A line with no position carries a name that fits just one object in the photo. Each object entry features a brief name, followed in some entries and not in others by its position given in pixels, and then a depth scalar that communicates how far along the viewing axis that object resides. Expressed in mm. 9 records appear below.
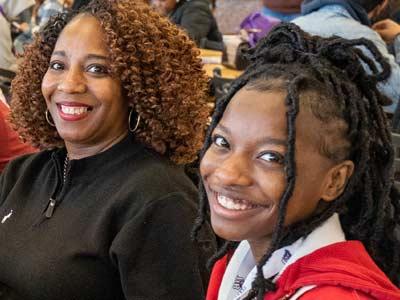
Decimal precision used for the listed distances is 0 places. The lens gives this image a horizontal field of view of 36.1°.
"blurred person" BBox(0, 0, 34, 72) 4303
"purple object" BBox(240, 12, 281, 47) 3750
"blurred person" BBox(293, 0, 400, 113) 2680
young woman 1093
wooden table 3866
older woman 1540
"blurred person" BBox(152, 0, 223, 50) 4781
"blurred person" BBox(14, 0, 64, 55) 5117
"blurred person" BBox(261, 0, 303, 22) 3707
